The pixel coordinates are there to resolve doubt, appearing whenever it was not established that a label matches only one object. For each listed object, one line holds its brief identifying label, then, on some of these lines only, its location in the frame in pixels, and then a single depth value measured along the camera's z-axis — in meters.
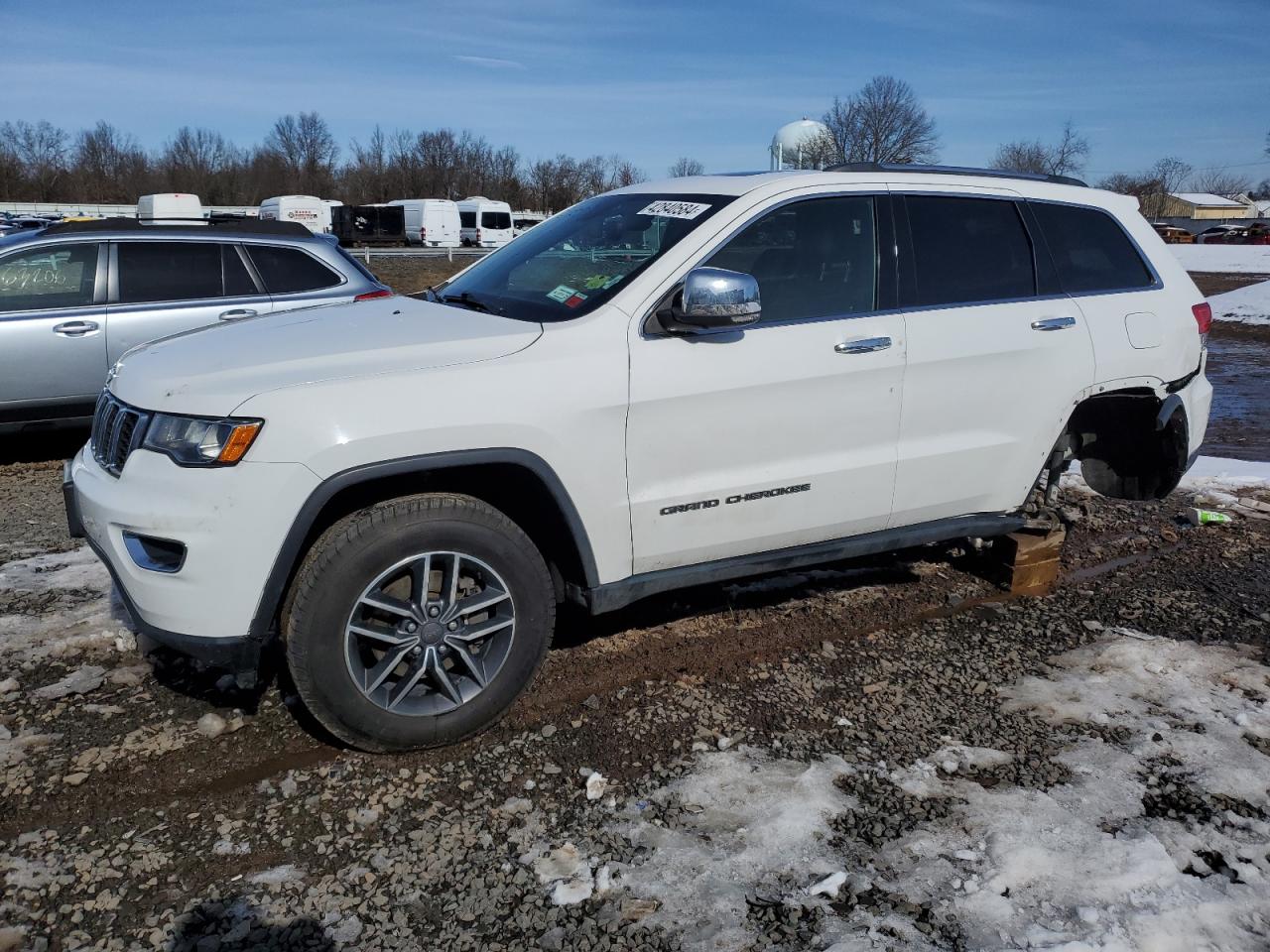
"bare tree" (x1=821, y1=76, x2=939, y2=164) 55.59
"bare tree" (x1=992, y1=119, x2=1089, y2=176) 71.69
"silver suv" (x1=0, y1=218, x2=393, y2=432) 6.82
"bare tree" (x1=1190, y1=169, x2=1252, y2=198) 124.59
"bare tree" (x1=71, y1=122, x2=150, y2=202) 75.19
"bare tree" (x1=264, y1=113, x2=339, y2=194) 91.25
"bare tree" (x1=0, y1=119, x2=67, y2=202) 72.22
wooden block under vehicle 4.87
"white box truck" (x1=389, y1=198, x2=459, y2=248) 47.41
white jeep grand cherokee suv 3.00
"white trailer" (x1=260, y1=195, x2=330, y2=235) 48.22
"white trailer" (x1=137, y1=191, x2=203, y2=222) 38.28
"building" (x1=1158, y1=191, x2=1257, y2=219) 101.31
